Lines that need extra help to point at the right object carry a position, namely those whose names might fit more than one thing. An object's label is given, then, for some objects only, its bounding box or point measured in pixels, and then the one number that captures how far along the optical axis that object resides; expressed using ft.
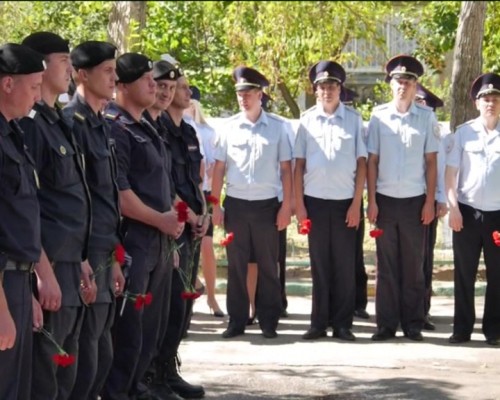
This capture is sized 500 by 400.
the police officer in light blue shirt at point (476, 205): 33.01
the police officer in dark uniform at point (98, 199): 20.94
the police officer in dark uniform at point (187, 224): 26.25
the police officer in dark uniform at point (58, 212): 19.01
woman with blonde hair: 37.68
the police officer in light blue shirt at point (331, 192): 34.19
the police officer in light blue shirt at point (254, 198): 34.71
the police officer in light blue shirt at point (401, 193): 34.17
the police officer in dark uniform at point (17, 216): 17.29
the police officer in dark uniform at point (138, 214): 23.47
